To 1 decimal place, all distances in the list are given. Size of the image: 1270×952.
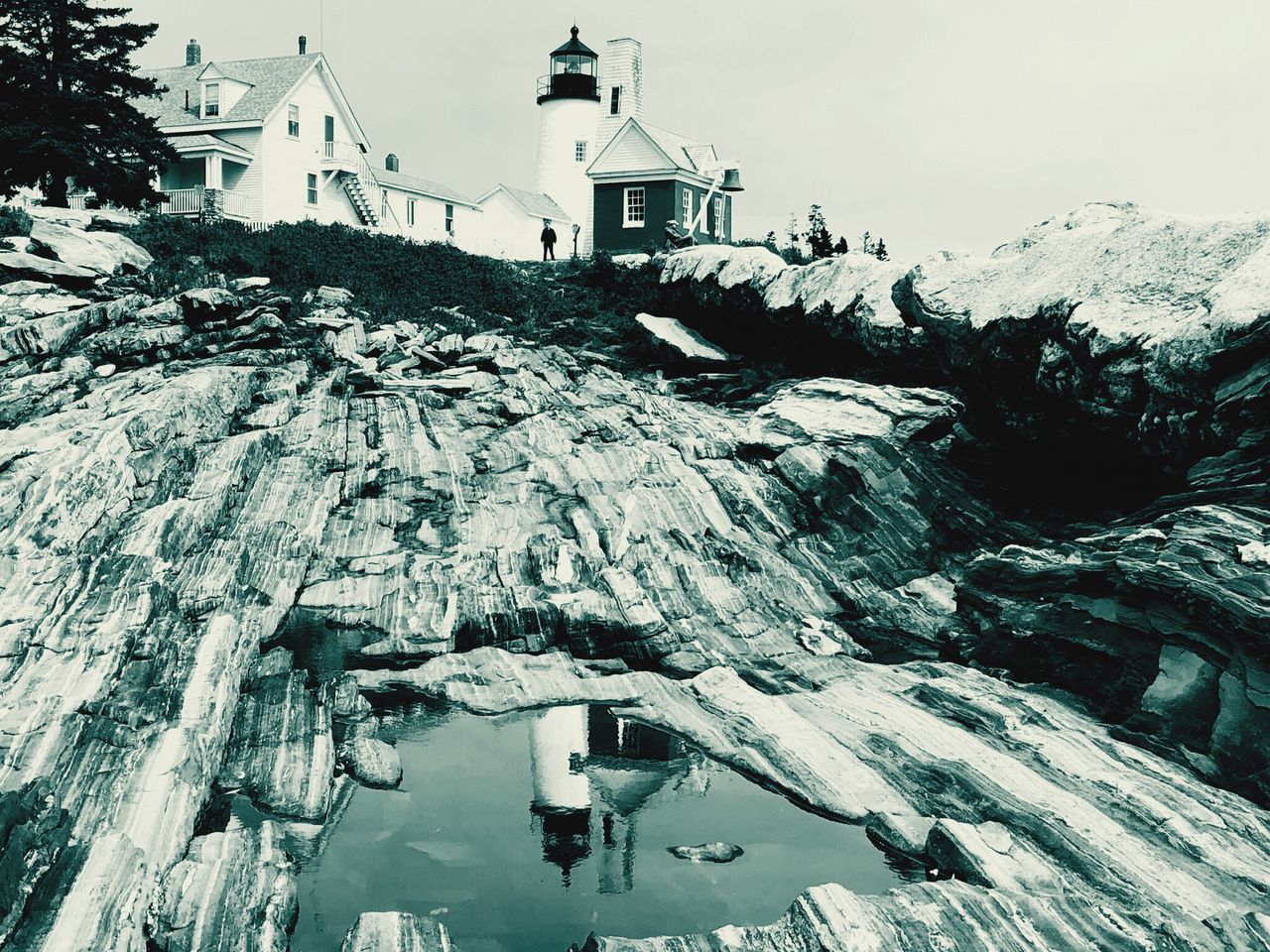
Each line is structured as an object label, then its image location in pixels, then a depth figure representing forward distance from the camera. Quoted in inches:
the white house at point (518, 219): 2233.0
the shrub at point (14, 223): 1050.9
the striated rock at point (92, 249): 1017.5
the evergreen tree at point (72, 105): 1277.1
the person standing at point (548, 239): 1723.7
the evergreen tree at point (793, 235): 1839.3
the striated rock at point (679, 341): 1012.5
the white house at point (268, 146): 1716.3
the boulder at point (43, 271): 954.1
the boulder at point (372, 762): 450.9
